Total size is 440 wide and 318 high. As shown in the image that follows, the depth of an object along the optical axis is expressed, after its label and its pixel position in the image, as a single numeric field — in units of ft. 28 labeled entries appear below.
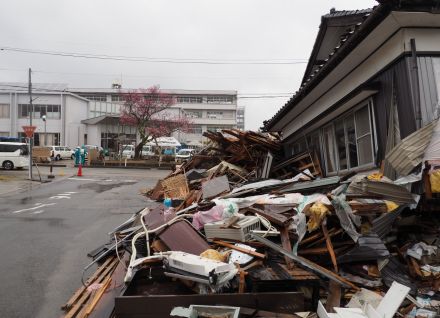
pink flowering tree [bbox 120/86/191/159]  121.39
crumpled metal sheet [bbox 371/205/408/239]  16.09
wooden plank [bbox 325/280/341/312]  13.46
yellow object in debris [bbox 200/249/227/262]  14.57
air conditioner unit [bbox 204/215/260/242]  16.39
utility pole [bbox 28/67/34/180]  68.67
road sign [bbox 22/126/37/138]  64.59
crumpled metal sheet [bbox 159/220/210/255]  16.17
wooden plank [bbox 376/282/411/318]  11.82
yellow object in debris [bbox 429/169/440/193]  14.74
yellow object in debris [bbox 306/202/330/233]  15.66
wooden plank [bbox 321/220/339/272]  15.21
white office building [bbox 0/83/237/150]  147.54
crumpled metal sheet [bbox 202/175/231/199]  30.45
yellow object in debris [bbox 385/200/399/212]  15.67
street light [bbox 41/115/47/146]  144.77
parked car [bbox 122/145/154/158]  131.75
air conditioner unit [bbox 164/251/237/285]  12.45
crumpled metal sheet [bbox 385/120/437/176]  16.03
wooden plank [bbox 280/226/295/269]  15.02
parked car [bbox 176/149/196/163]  119.65
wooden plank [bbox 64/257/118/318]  14.86
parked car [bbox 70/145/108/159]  122.30
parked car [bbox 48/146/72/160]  123.95
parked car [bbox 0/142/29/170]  88.07
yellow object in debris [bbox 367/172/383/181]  17.68
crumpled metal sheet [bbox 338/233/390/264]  15.33
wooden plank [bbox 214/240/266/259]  14.98
